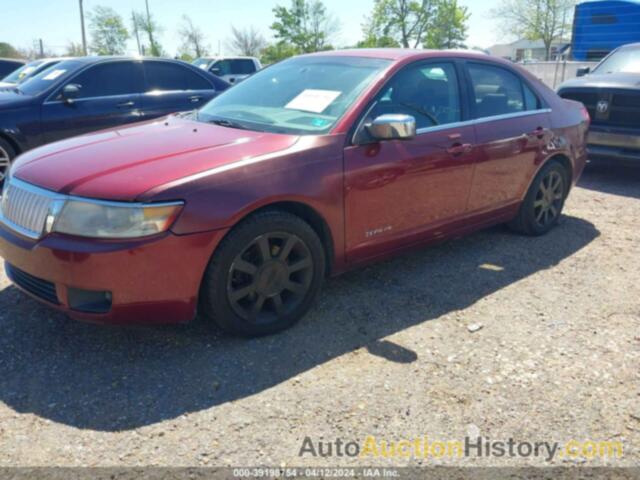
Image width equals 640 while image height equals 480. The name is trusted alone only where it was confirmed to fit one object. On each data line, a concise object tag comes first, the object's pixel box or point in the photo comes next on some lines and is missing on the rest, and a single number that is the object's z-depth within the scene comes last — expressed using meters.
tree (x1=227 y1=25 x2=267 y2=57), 53.56
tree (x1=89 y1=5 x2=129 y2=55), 46.56
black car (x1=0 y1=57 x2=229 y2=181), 6.30
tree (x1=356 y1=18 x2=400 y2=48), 46.19
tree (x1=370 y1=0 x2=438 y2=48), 46.56
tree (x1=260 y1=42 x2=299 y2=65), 46.41
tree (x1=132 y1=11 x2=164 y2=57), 49.84
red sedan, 2.70
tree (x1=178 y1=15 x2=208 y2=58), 51.72
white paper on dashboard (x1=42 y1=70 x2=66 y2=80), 6.72
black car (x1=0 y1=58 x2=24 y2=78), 12.92
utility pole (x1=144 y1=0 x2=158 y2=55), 49.94
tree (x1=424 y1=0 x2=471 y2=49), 46.91
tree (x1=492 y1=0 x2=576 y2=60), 43.91
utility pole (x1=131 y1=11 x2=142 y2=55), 48.41
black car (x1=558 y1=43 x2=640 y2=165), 6.99
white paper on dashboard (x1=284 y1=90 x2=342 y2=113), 3.54
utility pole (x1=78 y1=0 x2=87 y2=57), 36.78
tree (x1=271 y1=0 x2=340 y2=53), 46.38
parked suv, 18.58
